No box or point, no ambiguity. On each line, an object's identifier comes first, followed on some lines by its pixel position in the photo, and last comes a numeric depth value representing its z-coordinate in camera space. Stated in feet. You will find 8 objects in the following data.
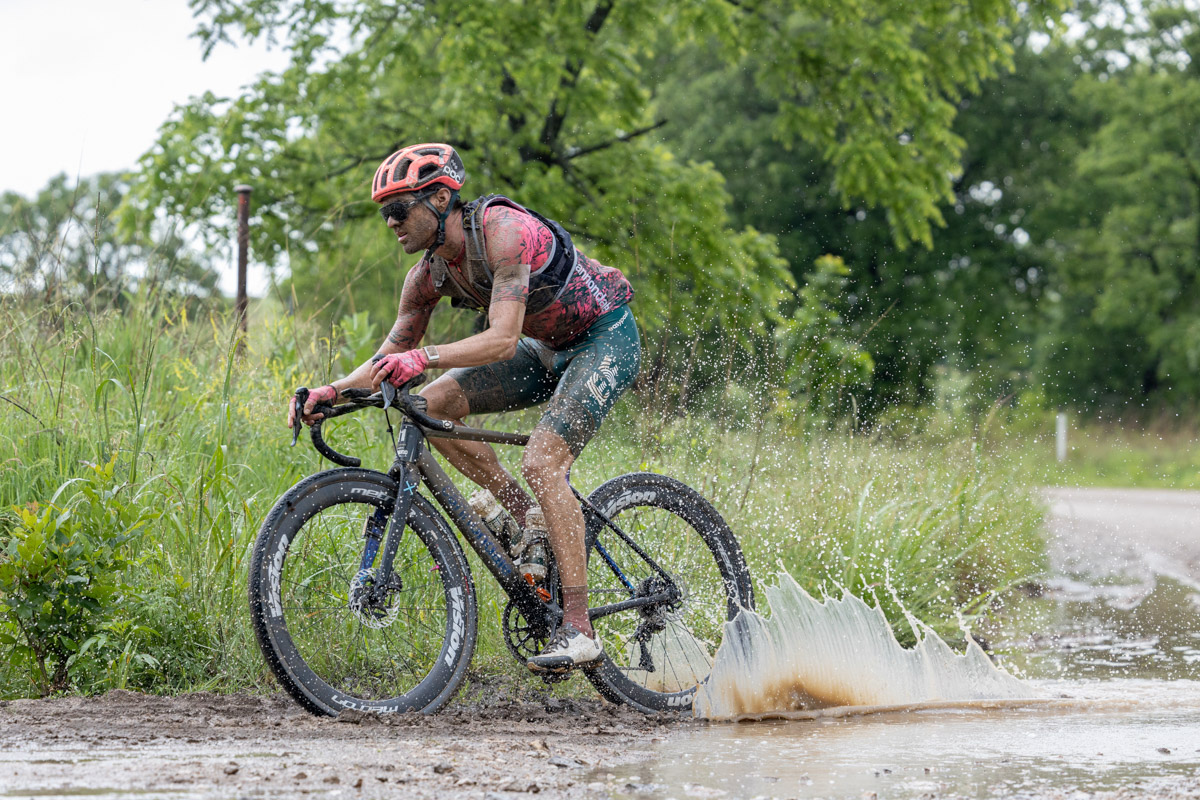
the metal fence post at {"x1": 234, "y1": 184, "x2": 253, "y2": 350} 56.13
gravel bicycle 27.91
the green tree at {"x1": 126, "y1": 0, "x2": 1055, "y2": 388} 86.28
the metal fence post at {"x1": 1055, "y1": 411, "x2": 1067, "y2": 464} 147.52
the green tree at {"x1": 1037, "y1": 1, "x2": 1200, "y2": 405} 234.37
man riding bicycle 29.12
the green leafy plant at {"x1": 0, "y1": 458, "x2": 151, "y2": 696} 29.40
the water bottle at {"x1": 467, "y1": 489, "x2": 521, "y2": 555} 31.32
